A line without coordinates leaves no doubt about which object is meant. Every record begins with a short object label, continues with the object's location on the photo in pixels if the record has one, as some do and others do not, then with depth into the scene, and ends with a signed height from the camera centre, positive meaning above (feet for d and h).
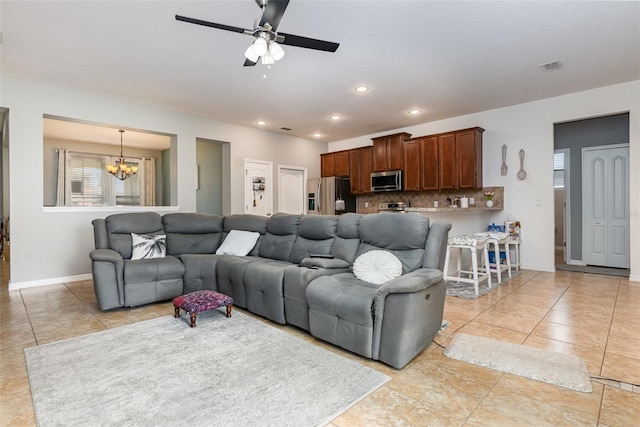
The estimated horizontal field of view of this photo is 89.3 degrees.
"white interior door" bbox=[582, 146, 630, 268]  18.75 +0.27
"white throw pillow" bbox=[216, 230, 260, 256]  13.79 -1.33
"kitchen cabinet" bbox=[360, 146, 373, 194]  23.55 +3.26
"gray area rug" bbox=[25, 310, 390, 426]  5.53 -3.44
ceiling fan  7.03 +4.26
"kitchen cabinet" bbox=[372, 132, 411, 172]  21.71 +4.15
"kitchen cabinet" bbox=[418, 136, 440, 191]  20.07 +3.02
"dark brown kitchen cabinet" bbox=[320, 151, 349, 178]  25.20 +3.88
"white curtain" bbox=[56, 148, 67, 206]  25.72 +2.83
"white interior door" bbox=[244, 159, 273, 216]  22.45 +1.80
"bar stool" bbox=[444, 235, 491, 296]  12.84 -1.51
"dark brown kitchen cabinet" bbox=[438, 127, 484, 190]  18.71 +3.08
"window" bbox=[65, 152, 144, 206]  26.37 +2.54
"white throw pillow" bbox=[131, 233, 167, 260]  12.90 -1.36
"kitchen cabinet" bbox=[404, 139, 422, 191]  20.92 +3.03
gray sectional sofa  7.34 -1.86
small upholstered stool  9.66 -2.77
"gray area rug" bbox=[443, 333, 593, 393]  6.62 -3.41
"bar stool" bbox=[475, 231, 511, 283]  14.87 -1.62
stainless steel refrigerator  24.75 +1.23
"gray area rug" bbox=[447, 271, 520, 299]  12.98 -3.33
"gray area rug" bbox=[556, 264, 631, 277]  17.24 -3.36
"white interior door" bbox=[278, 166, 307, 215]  24.53 +1.80
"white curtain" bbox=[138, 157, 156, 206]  29.94 +2.98
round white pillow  8.66 -1.52
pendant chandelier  24.54 +3.42
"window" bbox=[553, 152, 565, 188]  21.39 +2.77
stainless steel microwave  21.74 +2.13
